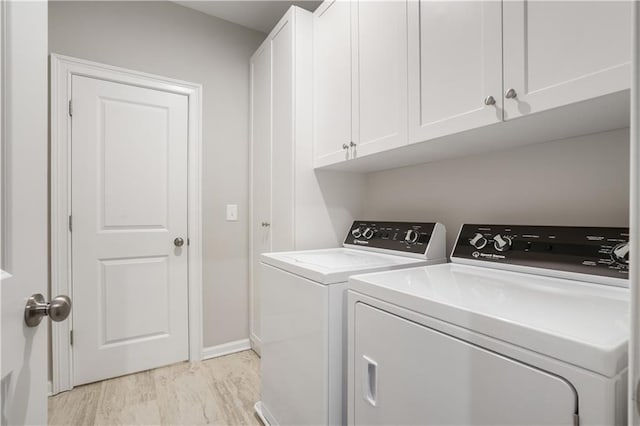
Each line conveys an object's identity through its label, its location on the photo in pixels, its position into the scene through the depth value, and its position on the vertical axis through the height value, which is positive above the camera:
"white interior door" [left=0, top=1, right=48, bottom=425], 0.56 +0.02
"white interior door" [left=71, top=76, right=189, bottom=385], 2.01 -0.11
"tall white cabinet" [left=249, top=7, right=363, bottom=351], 1.90 +0.29
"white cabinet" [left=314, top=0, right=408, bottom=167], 1.37 +0.67
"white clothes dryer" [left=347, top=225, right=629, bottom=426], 0.56 -0.27
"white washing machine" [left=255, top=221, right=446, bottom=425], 1.15 -0.42
